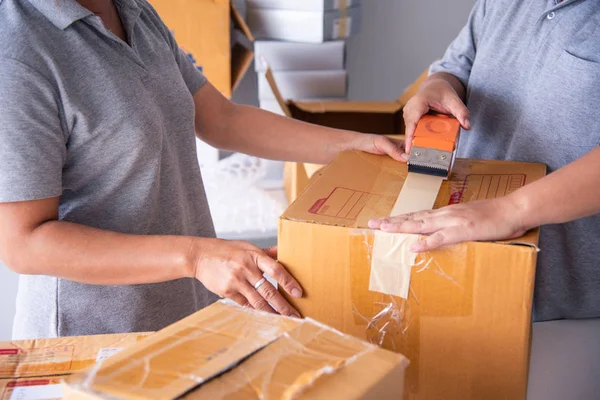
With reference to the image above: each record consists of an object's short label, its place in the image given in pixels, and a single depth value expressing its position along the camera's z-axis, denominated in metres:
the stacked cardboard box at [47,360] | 0.83
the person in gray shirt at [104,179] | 0.92
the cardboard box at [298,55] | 2.17
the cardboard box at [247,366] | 0.62
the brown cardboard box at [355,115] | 2.10
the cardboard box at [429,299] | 0.81
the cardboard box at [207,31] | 1.97
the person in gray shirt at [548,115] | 0.91
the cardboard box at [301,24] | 2.11
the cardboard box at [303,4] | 2.07
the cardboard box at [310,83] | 2.21
